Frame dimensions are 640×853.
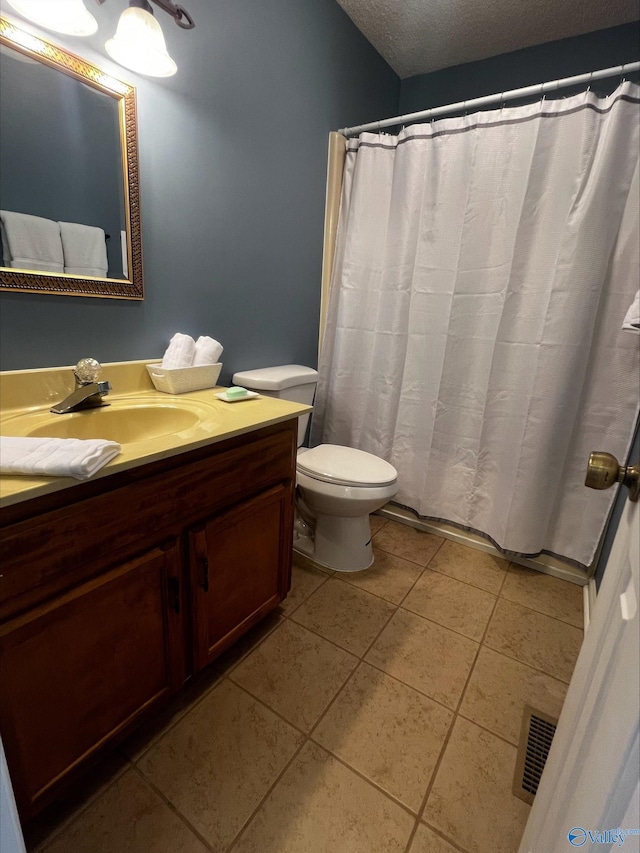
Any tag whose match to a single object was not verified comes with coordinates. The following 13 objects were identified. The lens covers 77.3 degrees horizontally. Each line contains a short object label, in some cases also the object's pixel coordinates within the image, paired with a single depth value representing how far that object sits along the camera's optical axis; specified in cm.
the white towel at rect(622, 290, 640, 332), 70
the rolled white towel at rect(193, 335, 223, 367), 138
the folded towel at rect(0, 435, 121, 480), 67
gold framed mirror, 95
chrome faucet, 103
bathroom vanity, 71
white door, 40
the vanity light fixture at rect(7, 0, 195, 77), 90
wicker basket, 128
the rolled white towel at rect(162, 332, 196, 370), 131
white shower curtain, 146
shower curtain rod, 134
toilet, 157
